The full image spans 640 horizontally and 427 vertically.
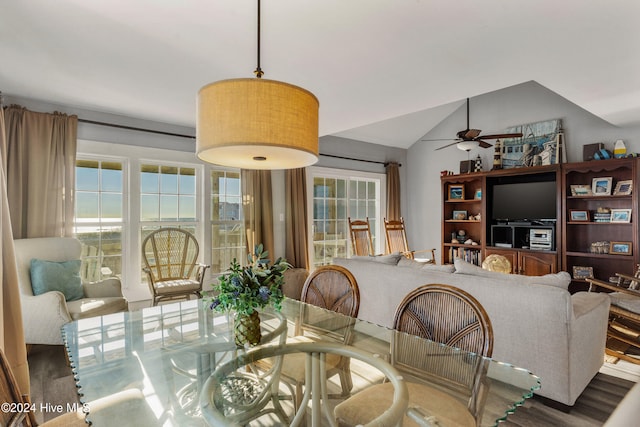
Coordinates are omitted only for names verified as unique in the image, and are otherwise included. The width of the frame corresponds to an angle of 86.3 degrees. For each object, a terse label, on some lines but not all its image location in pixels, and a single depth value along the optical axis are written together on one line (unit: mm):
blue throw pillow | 2906
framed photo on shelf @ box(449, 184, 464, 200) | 6099
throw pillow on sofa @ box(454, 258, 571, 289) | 2232
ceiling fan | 4199
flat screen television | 5066
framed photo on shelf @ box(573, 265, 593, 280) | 4586
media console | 4961
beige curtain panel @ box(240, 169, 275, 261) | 4684
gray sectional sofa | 2086
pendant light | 1127
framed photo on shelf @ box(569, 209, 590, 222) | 4664
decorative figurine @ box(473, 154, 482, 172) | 5840
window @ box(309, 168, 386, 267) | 5770
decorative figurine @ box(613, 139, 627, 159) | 4405
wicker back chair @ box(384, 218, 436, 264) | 5898
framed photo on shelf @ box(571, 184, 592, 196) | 4660
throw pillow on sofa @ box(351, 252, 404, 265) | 3205
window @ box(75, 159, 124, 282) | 3762
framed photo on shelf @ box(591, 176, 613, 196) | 4484
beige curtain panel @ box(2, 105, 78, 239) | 3234
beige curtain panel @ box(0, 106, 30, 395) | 1583
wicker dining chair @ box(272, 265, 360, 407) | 1358
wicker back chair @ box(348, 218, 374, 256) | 5473
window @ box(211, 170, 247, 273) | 4617
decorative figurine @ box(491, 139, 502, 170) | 5555
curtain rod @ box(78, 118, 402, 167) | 3697
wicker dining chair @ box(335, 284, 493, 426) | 1194
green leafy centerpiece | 1451
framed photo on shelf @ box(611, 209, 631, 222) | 4316
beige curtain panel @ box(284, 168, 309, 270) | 5137
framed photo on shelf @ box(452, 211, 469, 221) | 6086
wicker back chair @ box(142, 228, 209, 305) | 3712
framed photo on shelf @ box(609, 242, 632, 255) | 4336
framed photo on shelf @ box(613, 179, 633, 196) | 4301
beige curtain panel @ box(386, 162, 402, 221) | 6555
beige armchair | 2629
